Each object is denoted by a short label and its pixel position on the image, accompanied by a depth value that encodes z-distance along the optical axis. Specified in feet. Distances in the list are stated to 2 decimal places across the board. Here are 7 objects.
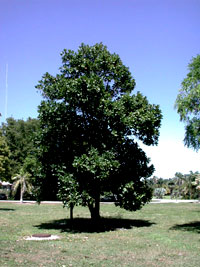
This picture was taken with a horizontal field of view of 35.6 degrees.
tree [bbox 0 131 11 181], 109.65
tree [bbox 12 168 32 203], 168.35
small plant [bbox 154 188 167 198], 258.47
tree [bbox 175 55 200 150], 57.98
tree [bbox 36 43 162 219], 58.59
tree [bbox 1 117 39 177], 185.78
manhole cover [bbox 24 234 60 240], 49.26
